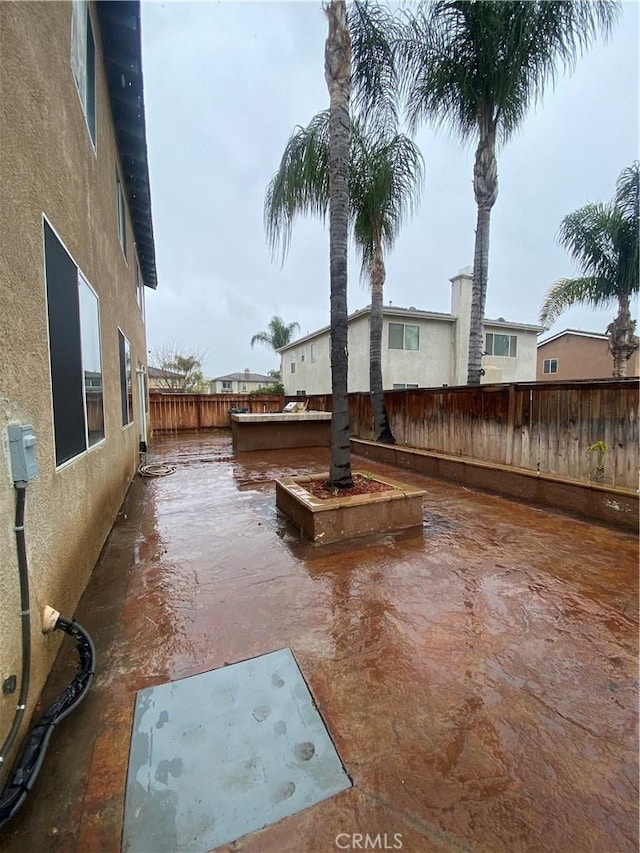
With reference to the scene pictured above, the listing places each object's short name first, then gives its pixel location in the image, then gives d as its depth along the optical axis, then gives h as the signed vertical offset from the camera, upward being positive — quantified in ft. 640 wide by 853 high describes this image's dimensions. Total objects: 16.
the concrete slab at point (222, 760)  4.14 -4.81
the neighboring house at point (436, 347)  46.37 +7.36
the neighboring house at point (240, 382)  164.76 +9.92
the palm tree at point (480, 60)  19.72 +19.88
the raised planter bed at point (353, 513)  12.30 -3.99
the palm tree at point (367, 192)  20.42 +14.07
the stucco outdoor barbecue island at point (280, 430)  31.37 -2.49
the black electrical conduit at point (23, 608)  4.90 -2.87
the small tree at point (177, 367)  79.05 +8.19
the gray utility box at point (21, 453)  4.87 -0.64
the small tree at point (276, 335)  98.73 +18.85
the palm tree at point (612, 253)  29.76 +13.00
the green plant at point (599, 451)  14.46 -2.11
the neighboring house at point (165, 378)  79.30 +5.97
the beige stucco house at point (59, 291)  5.25 +2.42
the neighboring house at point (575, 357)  60.54 +7.49
